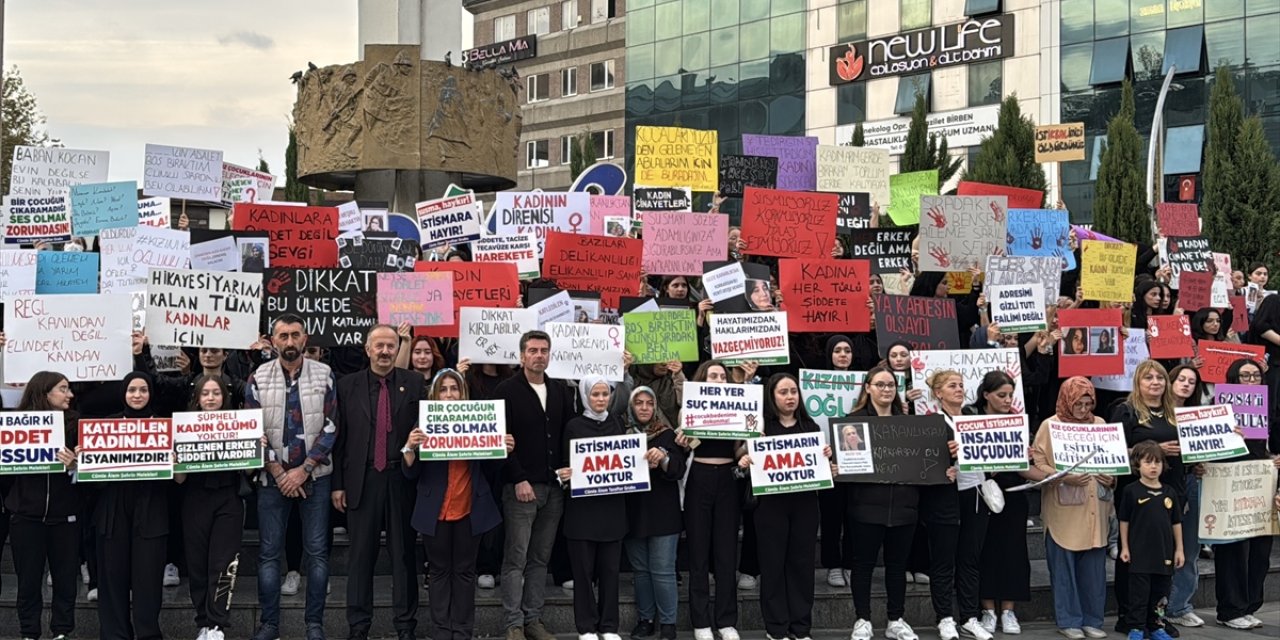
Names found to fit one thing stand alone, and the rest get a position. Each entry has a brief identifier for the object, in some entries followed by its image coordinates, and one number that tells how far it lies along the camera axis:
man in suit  9.86
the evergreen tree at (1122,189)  36.34
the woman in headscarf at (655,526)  10.26
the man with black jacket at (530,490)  10.04
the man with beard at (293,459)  9.69
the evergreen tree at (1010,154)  36.25
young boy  10.46
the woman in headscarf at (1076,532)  10.59
